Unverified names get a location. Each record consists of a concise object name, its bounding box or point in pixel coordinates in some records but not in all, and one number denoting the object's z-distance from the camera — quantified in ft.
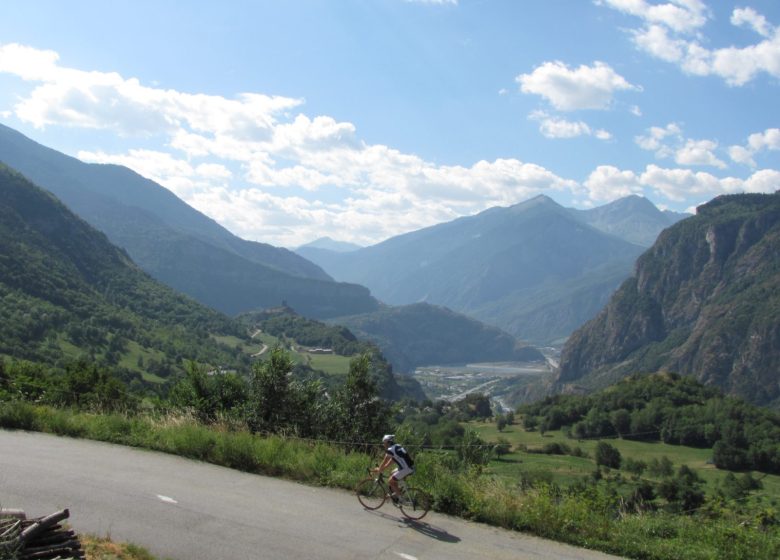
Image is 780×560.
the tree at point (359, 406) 79.25
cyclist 38.47
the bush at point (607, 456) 313.85
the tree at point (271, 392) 69.82
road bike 39.14
